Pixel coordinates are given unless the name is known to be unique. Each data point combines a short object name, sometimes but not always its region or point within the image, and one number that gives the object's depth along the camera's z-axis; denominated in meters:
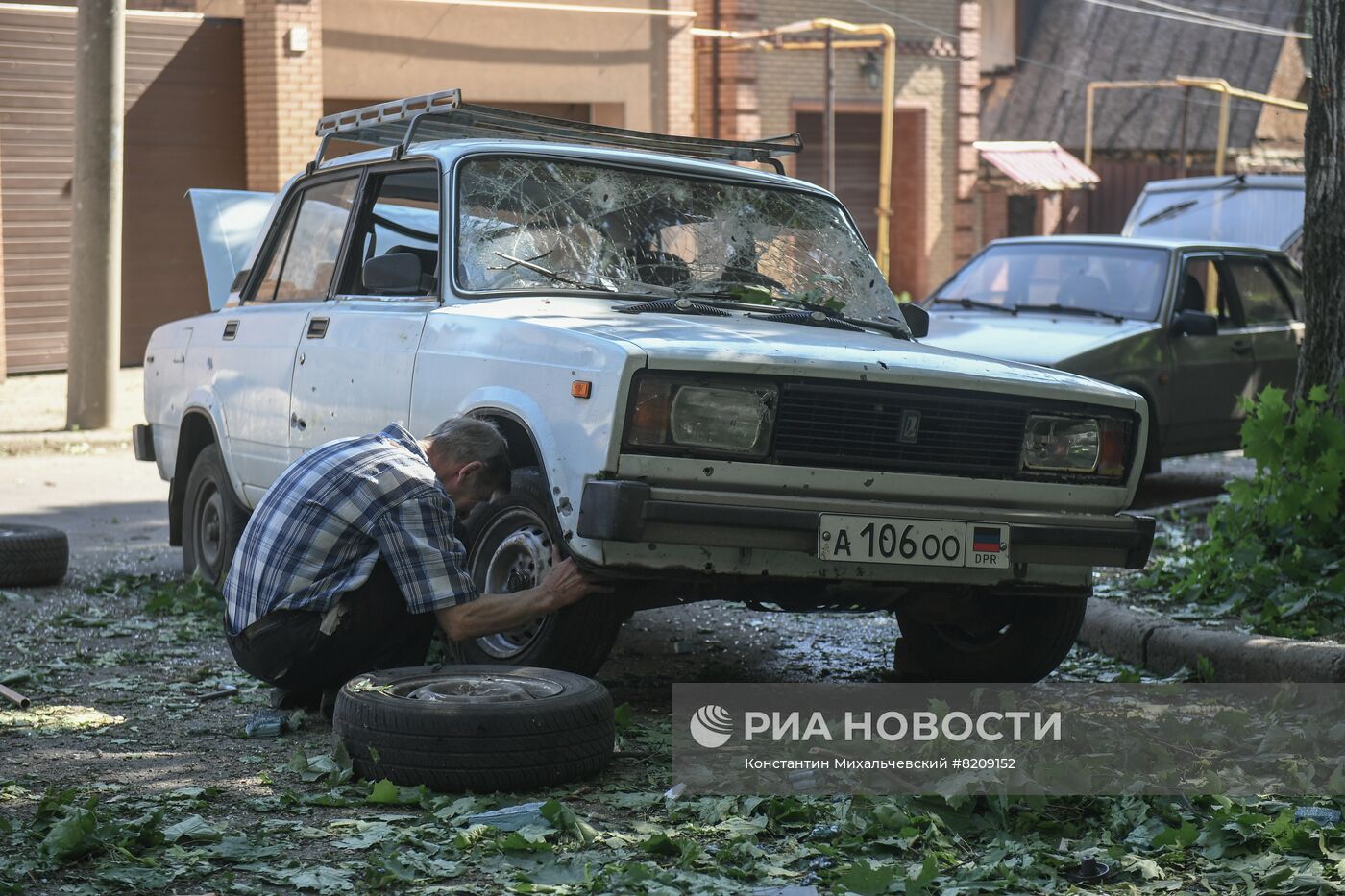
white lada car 4.78
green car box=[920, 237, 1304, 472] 10.49
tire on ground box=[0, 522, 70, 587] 7.63
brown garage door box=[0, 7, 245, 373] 16.56
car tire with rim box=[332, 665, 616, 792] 4.31
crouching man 4.88
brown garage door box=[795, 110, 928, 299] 26.09
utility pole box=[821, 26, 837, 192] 23.47
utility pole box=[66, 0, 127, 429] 13.54
